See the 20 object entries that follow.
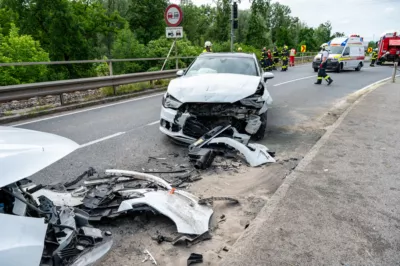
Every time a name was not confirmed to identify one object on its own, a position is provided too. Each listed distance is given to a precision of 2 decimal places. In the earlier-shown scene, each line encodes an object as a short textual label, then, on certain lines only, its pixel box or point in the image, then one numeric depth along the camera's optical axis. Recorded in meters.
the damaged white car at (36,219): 1.71
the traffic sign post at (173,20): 13.60
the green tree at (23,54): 18.34
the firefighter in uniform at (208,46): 14.27
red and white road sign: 13.66
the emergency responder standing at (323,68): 14.84
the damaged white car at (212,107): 5.28
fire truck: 30.86
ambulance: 22.52
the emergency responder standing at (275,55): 25.71
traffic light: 16.58
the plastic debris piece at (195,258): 2.60
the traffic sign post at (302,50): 36.81
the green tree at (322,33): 56.63
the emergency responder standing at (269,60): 22.84
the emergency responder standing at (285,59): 24.06
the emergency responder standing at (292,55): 29.38
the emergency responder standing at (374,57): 31.10
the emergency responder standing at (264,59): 22.92
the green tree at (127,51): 23.08
